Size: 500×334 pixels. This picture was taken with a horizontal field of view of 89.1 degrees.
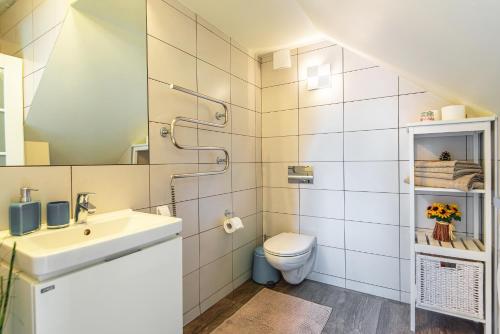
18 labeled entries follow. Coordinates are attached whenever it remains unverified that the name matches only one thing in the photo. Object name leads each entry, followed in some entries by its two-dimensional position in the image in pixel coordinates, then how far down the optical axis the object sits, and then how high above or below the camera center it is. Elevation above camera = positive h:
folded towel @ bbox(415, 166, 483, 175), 1.43 -0.04
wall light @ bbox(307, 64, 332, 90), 2.10 +0.73
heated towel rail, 1.50 +0.19
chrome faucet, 1.07 -0.18
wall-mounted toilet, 1.84 -0.66
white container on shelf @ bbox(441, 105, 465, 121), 1.47 +0.30
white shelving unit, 1.36 -0.33
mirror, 1.12 +0.37
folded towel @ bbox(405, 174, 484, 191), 1.38 -0.11
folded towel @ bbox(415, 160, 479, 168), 1.43 +0.00
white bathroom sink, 0.71 -0.27
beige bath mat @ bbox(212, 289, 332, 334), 1.59 -1.03
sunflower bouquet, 1.55 -0.34
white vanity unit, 0.70 -0.37
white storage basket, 1.40 -0.70
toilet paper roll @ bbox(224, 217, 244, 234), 1.92 -0.46
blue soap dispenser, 0.90 -0.18
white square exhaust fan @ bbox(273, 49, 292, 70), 2.21 +0.92
